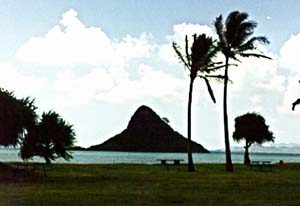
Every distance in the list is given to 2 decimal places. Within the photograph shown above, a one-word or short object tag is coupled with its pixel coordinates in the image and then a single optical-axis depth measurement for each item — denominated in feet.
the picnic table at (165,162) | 215.31
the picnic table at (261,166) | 205.65
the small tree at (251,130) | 303.89
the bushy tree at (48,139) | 156.87
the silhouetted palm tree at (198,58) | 185.26
